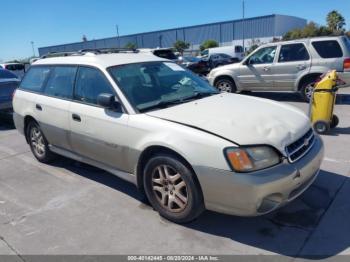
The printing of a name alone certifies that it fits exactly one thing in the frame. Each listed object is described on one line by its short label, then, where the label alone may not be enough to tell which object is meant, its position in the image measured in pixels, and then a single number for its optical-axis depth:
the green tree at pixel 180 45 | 70.81
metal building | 81.19
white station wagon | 2.88
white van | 38.19
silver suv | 8.59
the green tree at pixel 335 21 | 69.84
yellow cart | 5.93
